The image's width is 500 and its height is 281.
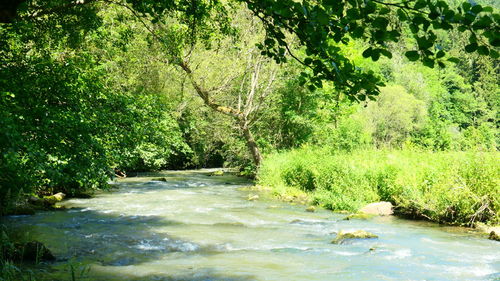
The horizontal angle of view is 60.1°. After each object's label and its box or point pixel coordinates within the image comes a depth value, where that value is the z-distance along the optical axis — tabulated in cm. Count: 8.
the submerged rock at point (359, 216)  1396
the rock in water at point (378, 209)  1462
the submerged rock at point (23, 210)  1269
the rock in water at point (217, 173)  3424
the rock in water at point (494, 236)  1062
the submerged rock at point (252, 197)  1848
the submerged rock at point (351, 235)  1045
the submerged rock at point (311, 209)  1547
